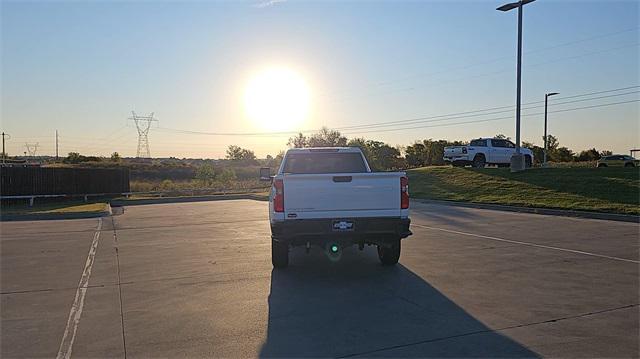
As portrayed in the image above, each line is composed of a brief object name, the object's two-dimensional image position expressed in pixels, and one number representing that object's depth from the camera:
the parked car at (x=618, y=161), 44.92
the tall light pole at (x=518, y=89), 25.84
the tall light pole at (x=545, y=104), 43.12
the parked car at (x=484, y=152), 31.64
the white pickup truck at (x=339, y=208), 8.25
